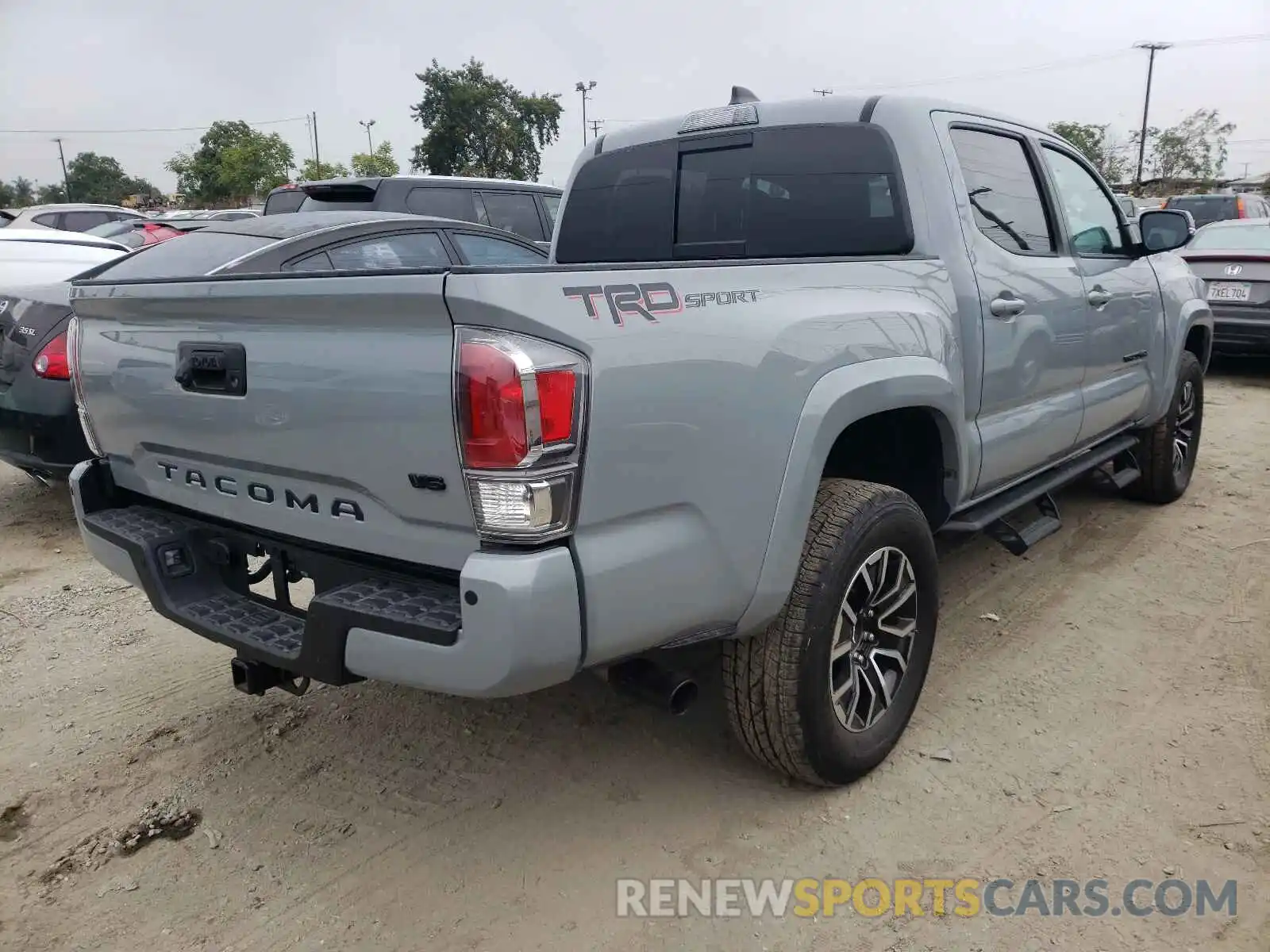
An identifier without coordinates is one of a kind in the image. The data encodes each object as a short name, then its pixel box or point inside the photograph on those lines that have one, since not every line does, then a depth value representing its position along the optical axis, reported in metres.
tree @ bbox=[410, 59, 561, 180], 53.00
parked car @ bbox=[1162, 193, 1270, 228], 16.41
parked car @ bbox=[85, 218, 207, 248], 11.87
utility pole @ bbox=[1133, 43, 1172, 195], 50.25
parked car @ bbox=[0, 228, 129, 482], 4.91
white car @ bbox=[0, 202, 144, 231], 14.67
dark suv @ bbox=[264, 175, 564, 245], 7.62
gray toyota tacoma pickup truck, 1.86
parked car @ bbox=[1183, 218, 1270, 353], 8.34
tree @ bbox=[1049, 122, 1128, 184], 58.19
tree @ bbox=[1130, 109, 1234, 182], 55.84
